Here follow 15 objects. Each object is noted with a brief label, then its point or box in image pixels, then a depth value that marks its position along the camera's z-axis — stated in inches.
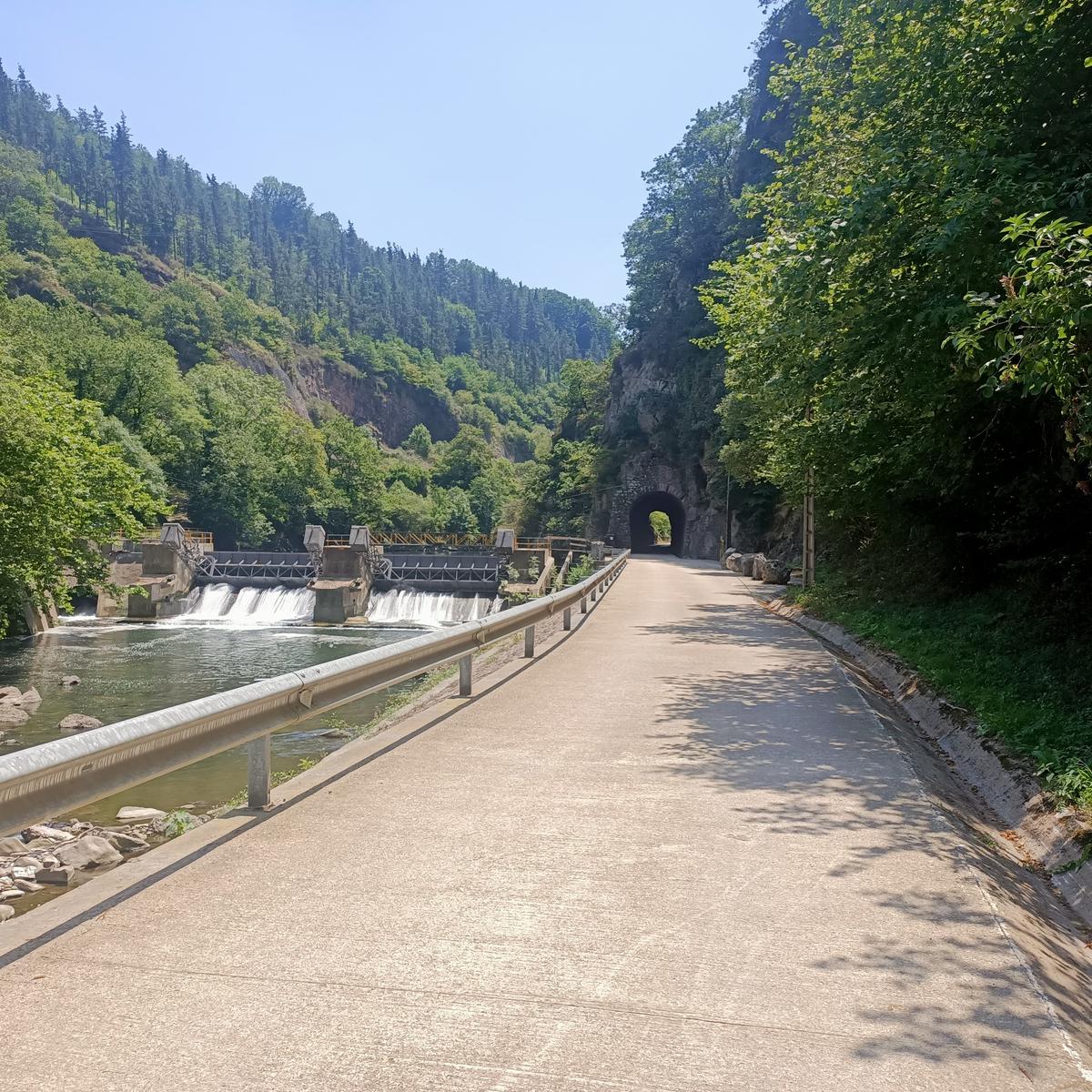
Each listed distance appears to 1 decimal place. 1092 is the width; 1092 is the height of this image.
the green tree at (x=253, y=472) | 3304.6
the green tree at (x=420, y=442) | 6815.9
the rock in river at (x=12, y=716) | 774.5
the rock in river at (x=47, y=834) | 416.5
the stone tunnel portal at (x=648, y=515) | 2841.0
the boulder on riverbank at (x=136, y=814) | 452.8
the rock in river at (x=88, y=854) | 360.2
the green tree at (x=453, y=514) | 4832.7
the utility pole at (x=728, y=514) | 2201.0
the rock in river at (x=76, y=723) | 740.0
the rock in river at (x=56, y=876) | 329.4
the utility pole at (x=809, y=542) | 916.0
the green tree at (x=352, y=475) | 3961.6
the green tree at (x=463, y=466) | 5944.9
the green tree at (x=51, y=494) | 837.8
